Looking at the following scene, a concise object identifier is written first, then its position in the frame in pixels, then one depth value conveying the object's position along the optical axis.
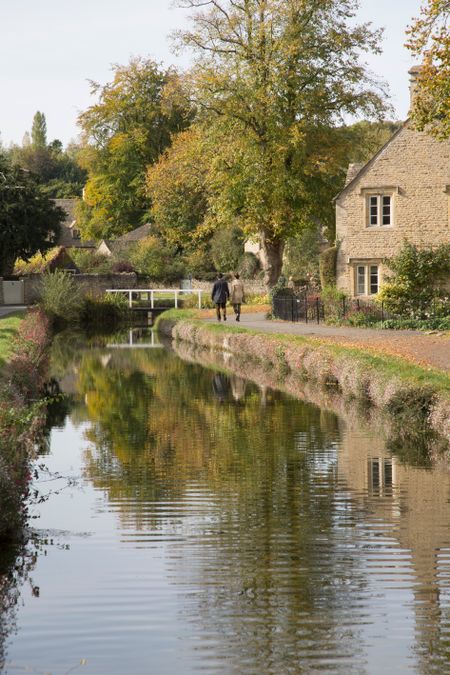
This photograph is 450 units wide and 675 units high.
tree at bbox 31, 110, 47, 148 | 149.12
